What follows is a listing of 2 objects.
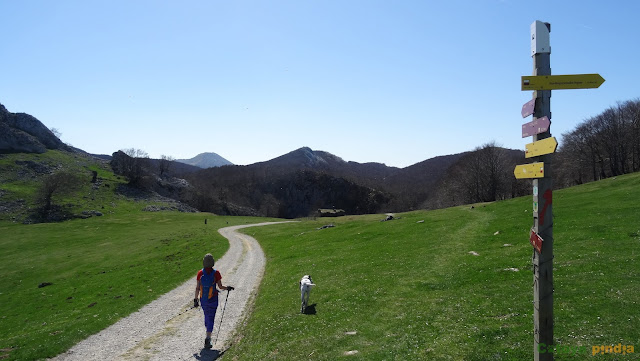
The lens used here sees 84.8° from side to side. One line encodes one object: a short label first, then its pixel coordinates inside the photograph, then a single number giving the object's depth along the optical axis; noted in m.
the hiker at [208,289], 15.95
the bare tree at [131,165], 169.88
